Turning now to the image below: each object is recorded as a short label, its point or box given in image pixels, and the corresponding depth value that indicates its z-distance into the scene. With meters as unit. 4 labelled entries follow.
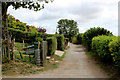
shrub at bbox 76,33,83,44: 24.21
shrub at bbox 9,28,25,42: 13.74
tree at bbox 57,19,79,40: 40.72
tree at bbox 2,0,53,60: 6.24
